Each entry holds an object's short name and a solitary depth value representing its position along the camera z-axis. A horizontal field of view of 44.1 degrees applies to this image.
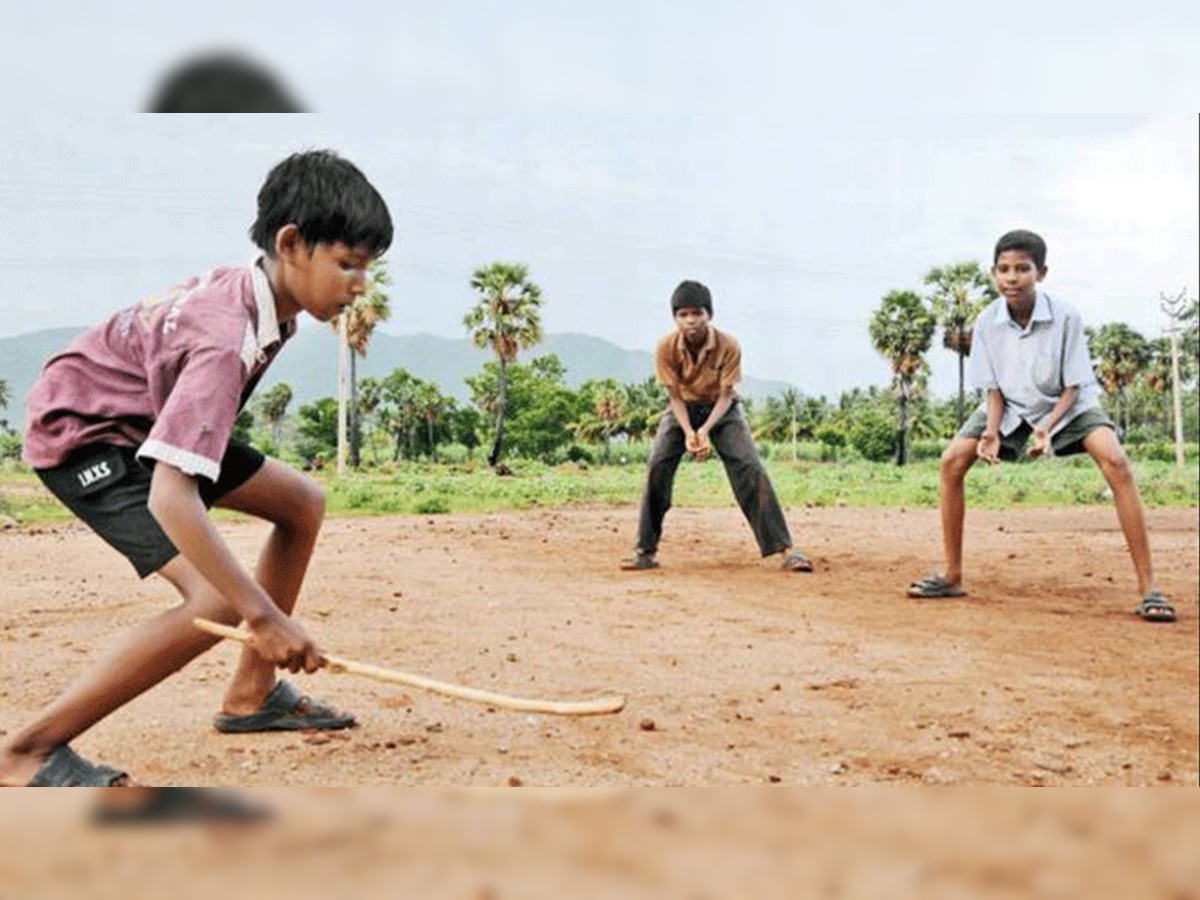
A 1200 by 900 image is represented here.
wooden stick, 1.44
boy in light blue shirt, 2.59
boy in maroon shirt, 1.43
